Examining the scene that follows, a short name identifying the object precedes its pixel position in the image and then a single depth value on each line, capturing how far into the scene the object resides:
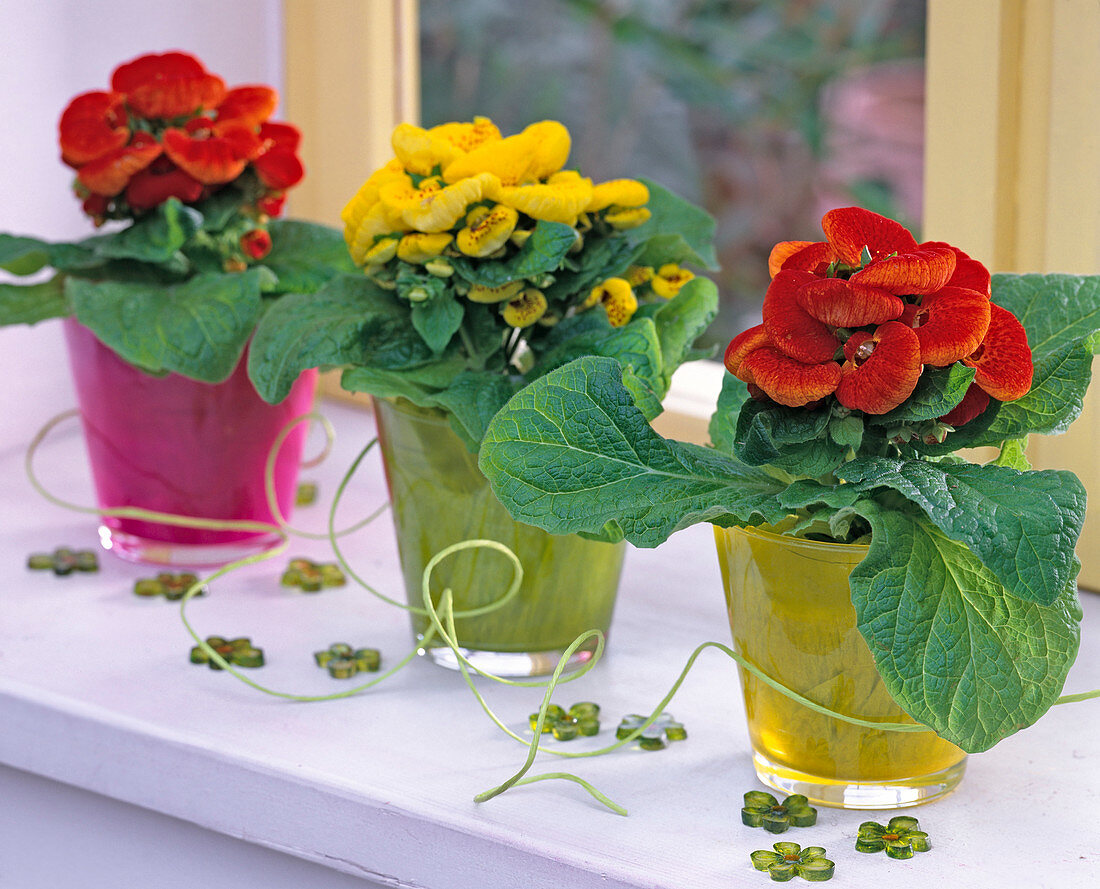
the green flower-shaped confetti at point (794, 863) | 1.43
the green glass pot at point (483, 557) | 1.58
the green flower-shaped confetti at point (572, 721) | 1.54
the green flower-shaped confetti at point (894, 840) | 1.45
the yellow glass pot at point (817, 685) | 1.44
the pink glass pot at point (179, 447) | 1.72
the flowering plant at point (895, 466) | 1.39
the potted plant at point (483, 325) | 1.54
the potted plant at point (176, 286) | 1.67
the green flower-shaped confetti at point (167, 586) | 1.71
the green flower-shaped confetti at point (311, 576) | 1.72
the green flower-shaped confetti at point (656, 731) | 1.54
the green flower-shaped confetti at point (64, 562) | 1.74
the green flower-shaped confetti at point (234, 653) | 1.62
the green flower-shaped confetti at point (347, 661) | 1.61
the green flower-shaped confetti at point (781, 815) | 1.47
